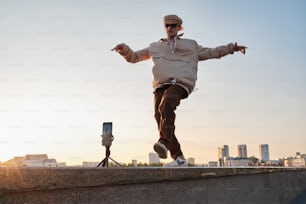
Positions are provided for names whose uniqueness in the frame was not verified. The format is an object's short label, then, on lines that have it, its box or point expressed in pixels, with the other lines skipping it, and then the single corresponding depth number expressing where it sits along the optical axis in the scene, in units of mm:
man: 3875
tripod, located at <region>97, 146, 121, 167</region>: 3519
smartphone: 4178
